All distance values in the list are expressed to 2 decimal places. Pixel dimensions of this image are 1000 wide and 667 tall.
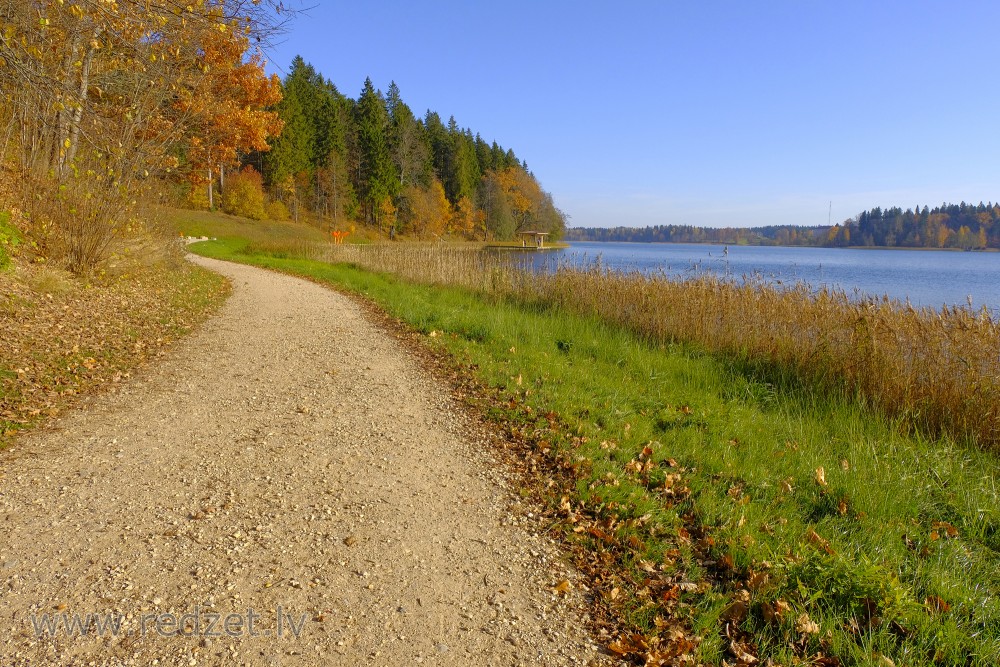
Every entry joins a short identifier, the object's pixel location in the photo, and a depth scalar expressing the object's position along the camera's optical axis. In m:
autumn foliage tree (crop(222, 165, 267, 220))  48.61
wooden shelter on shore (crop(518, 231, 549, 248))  80.50
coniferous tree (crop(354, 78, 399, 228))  59.44
